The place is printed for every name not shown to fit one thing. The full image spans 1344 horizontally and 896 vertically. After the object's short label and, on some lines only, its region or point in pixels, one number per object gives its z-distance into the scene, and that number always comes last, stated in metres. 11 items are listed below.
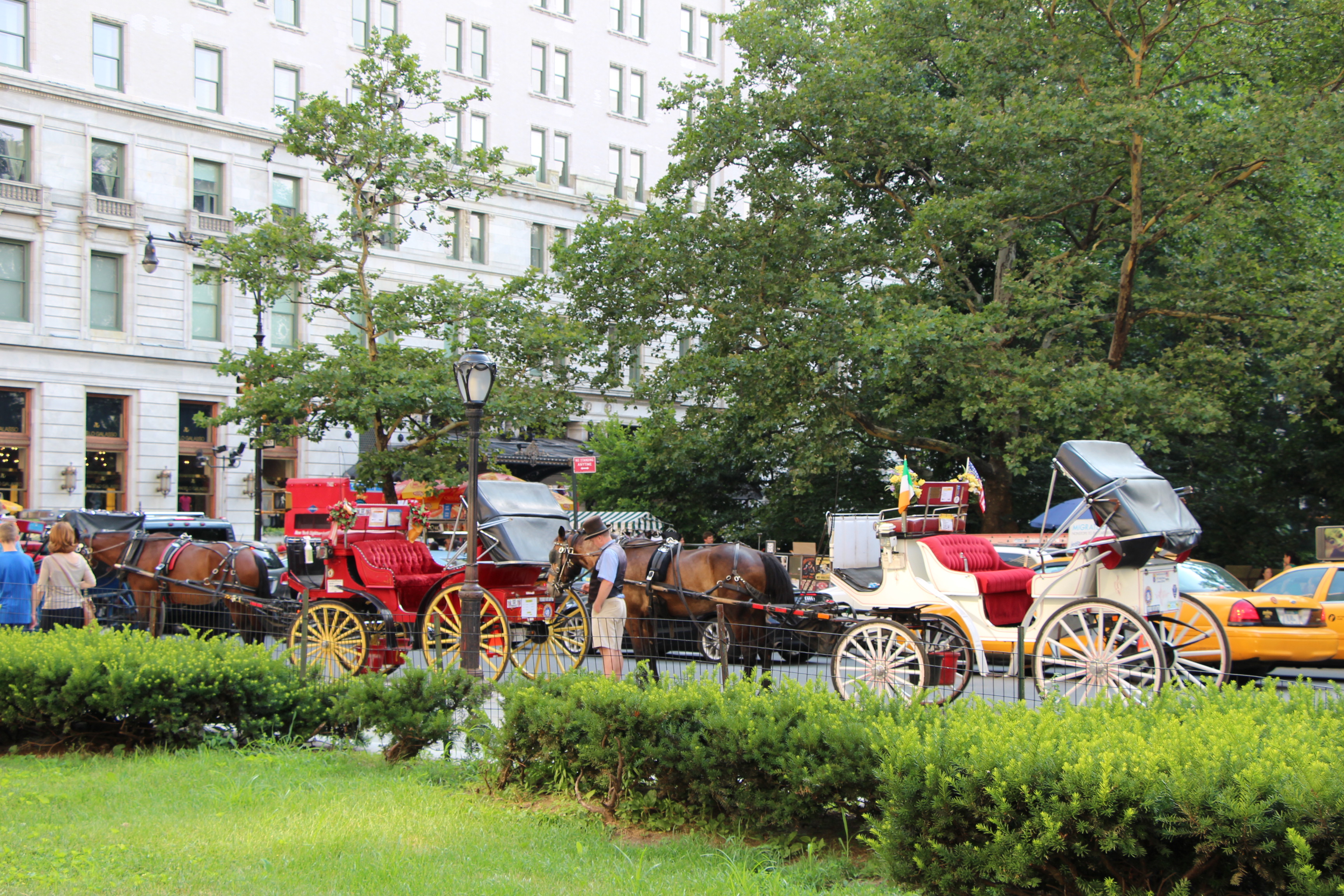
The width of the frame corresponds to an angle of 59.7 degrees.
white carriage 10.03
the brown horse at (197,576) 15.77
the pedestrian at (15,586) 12.21
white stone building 37.66
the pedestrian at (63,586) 12.27
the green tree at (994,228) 21.59
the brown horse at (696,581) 13.86
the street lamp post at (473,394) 12.19
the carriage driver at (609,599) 12.04
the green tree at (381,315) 24.44
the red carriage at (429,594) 13.57
